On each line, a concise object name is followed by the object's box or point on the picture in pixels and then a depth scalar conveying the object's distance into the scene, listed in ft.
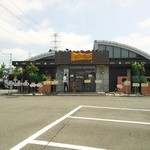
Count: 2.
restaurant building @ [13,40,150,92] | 50.51
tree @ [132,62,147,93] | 46.95
